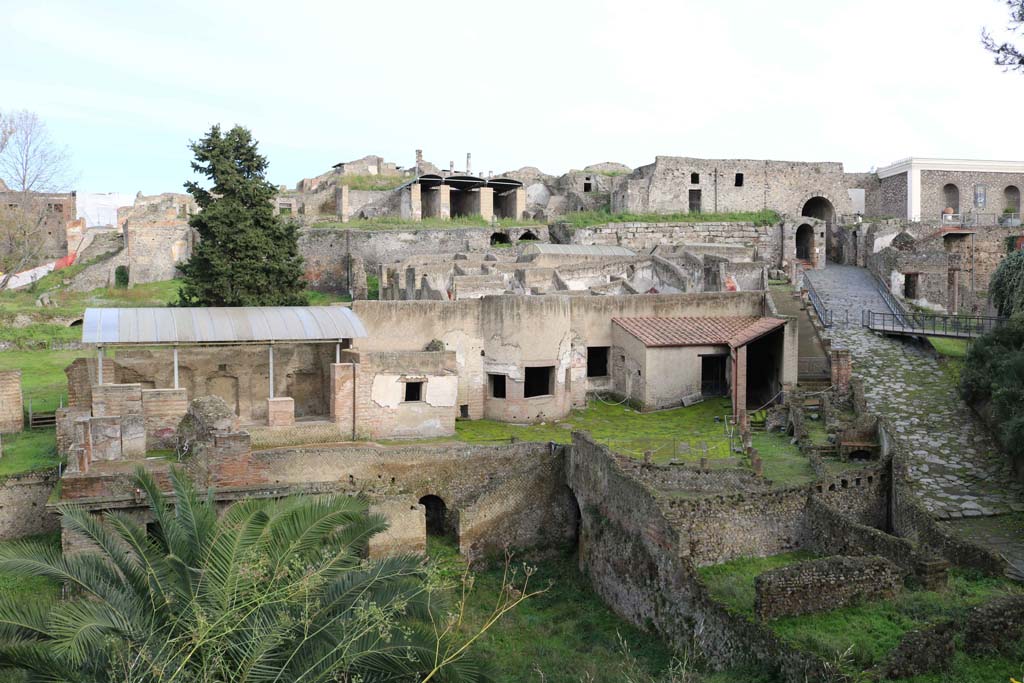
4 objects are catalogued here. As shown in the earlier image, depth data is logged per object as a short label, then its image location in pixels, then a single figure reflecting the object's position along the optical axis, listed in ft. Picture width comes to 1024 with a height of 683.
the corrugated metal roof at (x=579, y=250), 100.37
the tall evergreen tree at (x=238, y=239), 84.84
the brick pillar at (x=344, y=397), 61.36
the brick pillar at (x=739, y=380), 66.85
